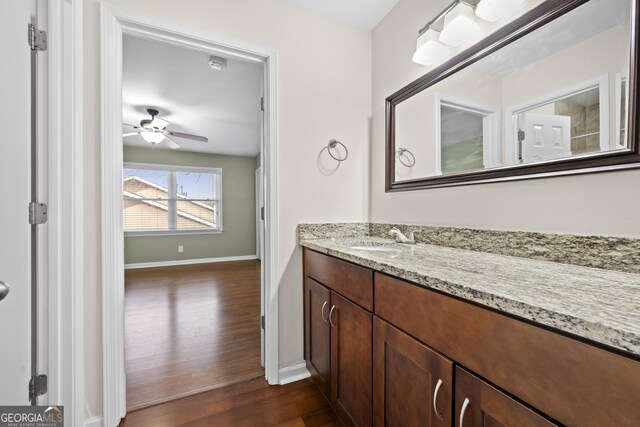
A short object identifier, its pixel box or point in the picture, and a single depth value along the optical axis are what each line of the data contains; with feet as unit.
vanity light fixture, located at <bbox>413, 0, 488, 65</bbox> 3.98
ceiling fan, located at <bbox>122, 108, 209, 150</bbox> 10.79
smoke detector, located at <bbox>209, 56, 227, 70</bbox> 7.27
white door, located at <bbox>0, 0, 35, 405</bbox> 2.96
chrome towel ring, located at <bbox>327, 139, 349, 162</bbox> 6.03
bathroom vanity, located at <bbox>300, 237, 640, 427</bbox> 1.46
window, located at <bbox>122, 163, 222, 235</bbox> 16.34
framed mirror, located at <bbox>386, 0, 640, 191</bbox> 2.72
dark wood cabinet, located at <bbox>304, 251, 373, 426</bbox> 3.50
